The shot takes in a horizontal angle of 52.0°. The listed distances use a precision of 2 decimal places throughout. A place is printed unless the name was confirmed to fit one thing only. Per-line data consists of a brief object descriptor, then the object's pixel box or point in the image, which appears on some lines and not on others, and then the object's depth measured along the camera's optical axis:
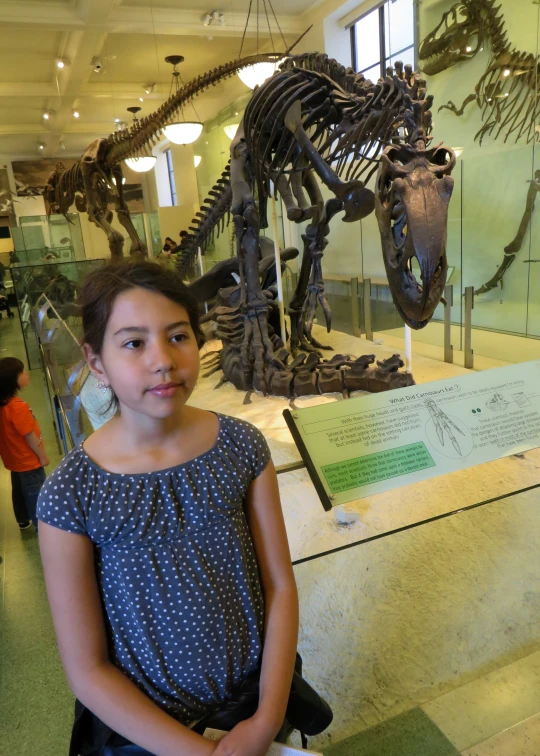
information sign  1.58
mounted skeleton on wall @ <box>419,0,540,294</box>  4.70
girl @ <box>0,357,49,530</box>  2.57
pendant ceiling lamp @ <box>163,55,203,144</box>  6.02
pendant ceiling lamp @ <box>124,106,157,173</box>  6.77
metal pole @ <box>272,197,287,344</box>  4.04
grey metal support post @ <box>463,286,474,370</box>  4.11
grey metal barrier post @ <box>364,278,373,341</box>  5.17
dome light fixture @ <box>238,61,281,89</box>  5.02
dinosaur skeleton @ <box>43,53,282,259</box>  5.60
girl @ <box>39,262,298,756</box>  0.86
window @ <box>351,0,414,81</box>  6.22
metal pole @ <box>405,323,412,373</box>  3.32
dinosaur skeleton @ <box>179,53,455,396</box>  2.25
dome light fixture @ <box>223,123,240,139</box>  6.67
